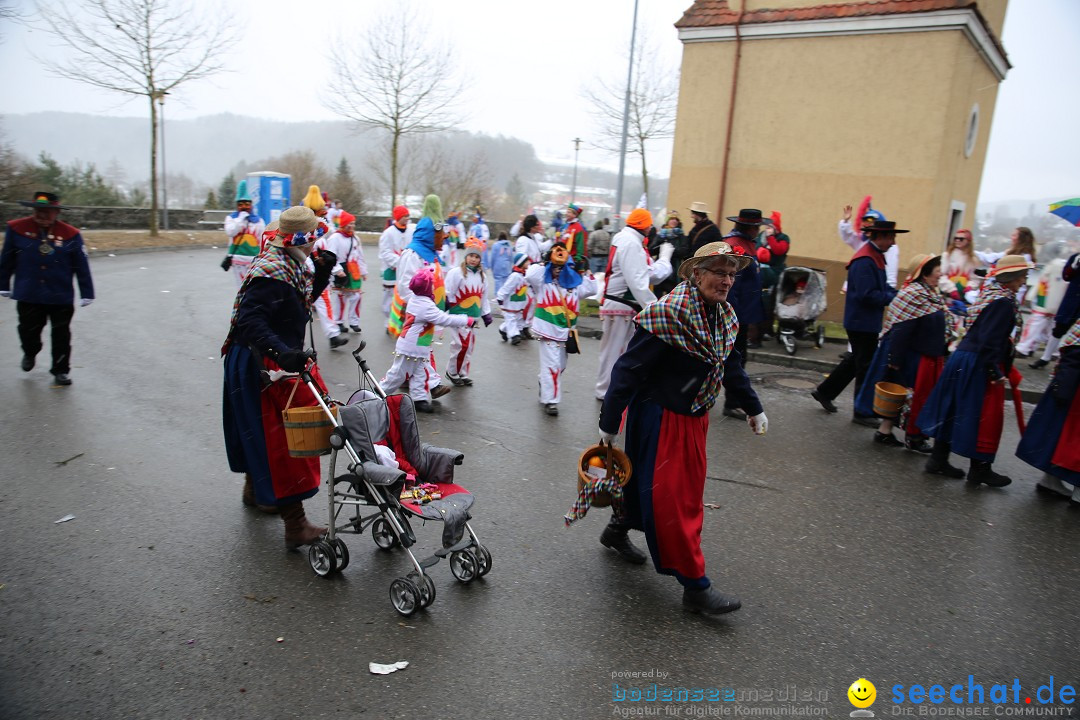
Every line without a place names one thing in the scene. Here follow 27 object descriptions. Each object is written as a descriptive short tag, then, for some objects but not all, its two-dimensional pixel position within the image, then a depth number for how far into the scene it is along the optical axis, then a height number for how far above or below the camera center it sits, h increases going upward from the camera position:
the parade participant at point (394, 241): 12.24 -0.44
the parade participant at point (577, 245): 8.38 -0.17
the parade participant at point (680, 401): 3.84 -0.86
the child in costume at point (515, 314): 11.65 -1.43
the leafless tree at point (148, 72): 23.62 +4.07
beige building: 13.16 +2.70
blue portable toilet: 26.66 +0.49
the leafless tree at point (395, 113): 31.20 +4.35
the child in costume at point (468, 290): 7.97 -0.75
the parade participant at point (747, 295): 7.65 -0.55
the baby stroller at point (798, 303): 11.17 -0.82
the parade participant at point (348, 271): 11.02 -0.89
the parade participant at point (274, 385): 4.34 -1.05
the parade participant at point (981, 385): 5.90 -1.01
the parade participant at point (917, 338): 6.85 -0.74
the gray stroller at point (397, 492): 3.83 -1.52
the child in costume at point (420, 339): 7.26 -1.21
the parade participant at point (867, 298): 7.26 -0.43
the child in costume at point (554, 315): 7.84 -0.92
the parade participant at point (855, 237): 9.28 +0.21
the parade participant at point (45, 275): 7.72 -0.93
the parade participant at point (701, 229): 8.67 +0.14
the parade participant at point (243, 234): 11.38 -0.49
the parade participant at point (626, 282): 7.55 -0.49
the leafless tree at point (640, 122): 27.55 +4.29
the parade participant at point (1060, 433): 5.74 -1.30
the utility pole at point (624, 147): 19.34 +2.30
